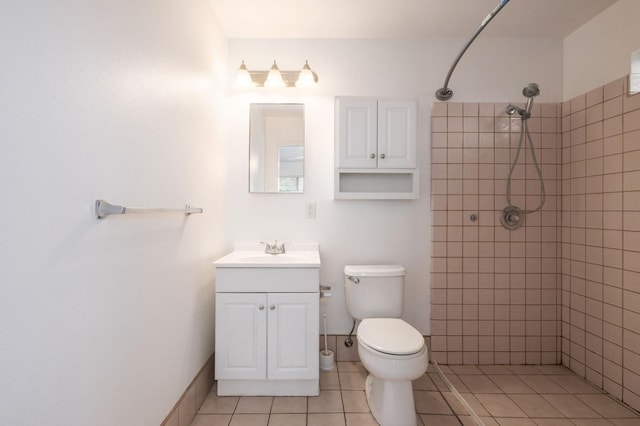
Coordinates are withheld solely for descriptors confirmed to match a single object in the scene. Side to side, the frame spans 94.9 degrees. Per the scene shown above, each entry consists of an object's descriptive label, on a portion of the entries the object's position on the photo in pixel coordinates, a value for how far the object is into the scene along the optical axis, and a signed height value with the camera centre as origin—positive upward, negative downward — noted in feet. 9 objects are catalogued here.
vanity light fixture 6.76 +3.09
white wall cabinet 6.76 +1.65
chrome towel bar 3.07 -0.01
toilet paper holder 6.42 -1.82
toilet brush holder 6.73 -3.48
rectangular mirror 7.20 +1.50
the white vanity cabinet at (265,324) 5.68 -2.23
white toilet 4.83 -2.34
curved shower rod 6.08 +2.87
